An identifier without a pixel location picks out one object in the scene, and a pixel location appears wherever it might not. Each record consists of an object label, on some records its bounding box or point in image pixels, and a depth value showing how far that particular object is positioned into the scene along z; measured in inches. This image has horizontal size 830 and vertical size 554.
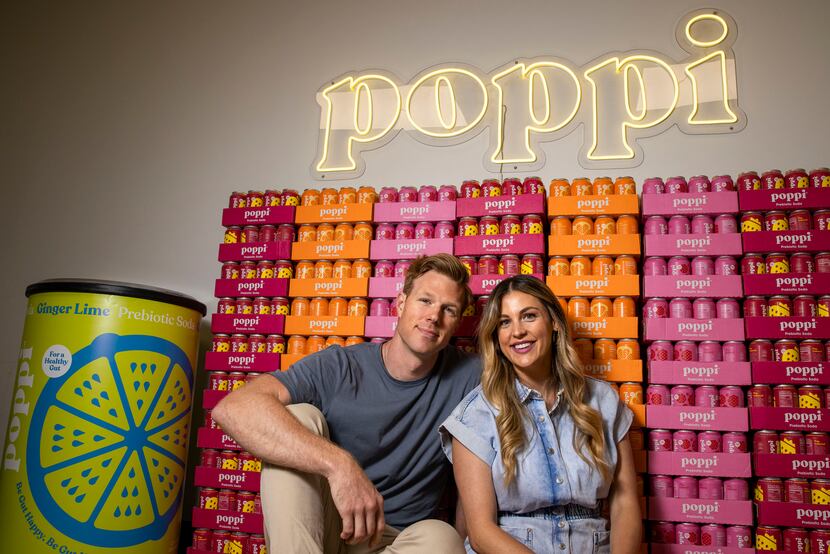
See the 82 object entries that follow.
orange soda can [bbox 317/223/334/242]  107.3
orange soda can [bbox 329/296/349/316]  102.0
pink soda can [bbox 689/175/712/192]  93.3
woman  68.0
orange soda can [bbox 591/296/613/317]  90.9
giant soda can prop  93.9
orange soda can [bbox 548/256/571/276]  94.5
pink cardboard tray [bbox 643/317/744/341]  87.5
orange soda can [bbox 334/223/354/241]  105.9
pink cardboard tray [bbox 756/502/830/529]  80.0
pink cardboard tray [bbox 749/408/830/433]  82.2
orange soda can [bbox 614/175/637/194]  96.0
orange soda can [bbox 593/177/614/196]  96.5
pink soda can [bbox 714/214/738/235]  91.0
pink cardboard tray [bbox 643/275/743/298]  88.7
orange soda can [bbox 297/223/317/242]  108.6
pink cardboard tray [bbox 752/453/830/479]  81.1
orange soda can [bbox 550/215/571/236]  96.4
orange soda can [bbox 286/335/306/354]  102.3
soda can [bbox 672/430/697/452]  85.4
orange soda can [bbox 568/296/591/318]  91.2
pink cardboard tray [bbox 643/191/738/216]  91.4
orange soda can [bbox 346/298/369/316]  100.9
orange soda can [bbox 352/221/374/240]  105.0
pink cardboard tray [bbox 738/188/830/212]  88.4
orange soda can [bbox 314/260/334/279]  105.0
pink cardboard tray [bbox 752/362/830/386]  83.4
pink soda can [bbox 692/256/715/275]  90.4
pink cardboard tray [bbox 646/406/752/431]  84.6
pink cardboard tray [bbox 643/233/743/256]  89.9
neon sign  110.8
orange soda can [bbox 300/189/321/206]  110.7
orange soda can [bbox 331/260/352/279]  103.9
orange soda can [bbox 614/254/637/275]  92.5
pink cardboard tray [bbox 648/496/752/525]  82.3
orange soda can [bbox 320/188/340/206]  109.0
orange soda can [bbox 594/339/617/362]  89.4
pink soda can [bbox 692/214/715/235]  91.5
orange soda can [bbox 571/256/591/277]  93.4
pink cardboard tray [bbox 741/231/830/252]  87.4
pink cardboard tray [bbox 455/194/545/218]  96.7
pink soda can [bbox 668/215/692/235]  92.4
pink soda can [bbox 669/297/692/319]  89.5
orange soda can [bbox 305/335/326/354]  101.2
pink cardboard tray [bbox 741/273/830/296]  85.9
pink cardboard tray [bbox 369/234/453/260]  99.4
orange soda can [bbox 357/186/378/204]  106.9
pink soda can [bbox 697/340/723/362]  87.4
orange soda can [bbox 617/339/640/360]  89.2
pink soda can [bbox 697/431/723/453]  84.9
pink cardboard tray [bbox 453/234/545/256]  95.2
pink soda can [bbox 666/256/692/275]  91.2
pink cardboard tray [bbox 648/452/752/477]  83.5
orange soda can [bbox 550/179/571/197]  98.8
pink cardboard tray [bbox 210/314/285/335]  104.5
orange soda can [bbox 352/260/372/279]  102.7
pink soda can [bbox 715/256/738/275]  89.6
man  66.1
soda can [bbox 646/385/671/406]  87.6
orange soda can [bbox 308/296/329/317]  103.0
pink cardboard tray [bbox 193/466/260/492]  99.7
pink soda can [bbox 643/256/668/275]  91.9
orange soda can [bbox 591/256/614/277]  93.0
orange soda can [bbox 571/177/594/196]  97.5
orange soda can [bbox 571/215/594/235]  95.4
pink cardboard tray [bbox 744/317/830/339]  84.7
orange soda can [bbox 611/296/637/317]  90.9
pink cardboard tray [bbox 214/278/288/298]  106.0
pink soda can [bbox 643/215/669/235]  93.4
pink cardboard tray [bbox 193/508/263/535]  98.0
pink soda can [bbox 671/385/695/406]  86.7
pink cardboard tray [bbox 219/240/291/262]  107.7
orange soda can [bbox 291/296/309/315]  104.7
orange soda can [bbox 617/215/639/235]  94.2
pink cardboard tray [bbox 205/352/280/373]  102.7
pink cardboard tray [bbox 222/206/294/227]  109.3
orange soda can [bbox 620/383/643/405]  87.5
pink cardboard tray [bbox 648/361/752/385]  86.0
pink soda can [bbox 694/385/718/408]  86.2
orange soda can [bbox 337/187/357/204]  108.2
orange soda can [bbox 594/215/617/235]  94.7
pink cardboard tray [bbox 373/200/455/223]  101.1
